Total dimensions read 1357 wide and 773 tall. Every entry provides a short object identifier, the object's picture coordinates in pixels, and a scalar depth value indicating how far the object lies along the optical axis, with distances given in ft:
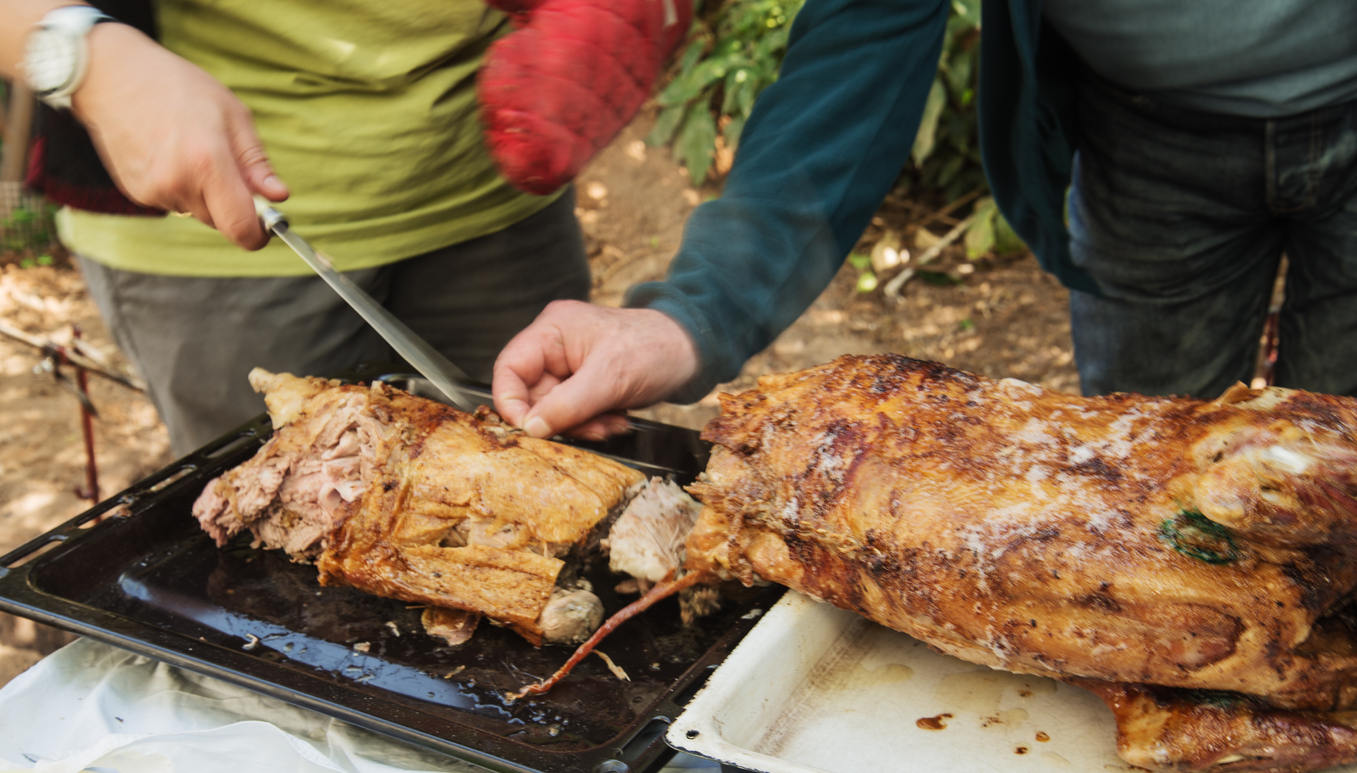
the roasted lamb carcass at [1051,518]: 3.05
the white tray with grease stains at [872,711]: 3.19
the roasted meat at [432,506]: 3.53
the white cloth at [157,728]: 3.27
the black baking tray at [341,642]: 3.24
